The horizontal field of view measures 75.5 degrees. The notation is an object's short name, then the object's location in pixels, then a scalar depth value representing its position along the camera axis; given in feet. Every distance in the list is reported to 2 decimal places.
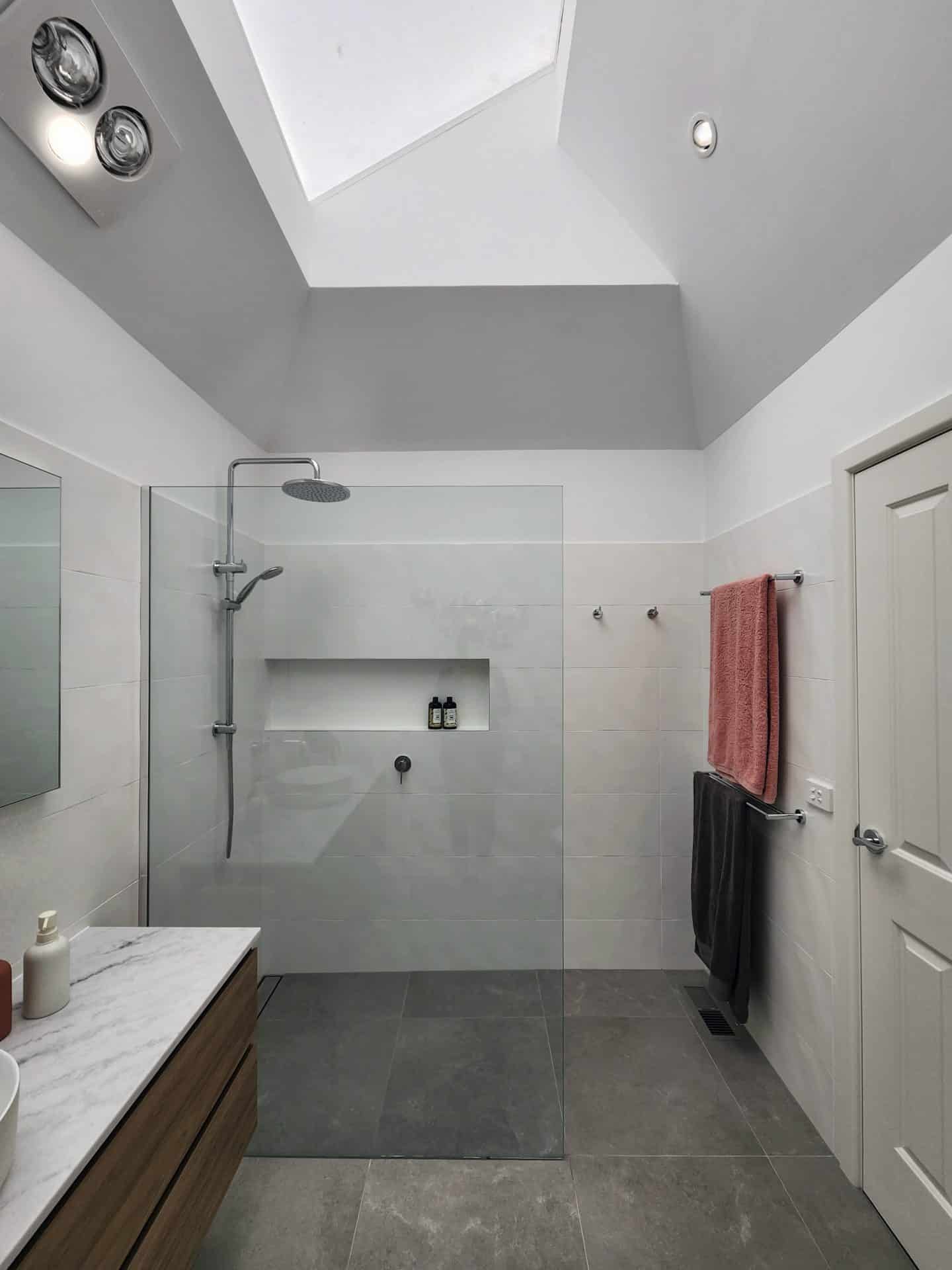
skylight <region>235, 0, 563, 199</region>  5.55
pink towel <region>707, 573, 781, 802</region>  6.40
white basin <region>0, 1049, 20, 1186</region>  2.44
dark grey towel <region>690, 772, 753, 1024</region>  6.87
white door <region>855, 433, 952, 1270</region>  4.29
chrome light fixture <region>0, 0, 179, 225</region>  3.50
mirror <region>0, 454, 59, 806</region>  4.00
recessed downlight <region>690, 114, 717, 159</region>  5.10
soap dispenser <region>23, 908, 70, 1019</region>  3.69
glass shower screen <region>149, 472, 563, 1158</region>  5.64
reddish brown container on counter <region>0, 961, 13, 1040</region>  3.47
